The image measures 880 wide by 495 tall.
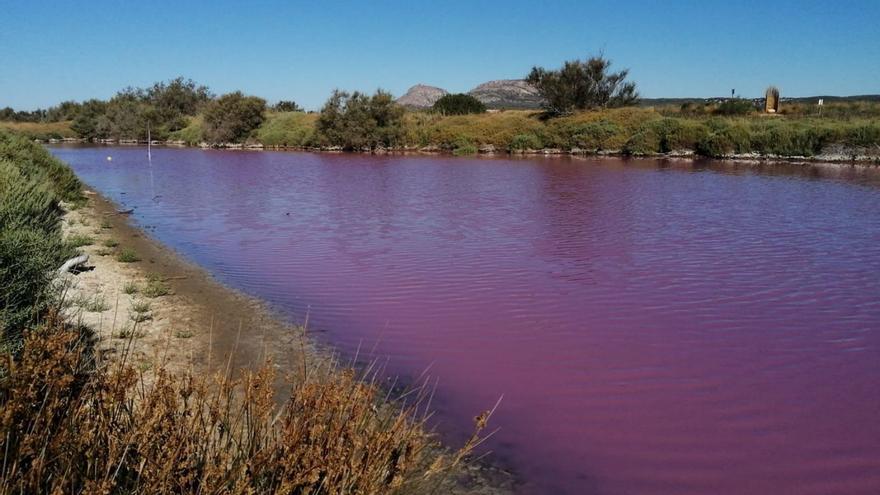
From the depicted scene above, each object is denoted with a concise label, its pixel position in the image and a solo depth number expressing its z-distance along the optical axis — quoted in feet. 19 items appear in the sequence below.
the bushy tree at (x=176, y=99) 255.50
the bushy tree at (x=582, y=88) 180.04
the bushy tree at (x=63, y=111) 311.35
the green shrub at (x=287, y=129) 188.03
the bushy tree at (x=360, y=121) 170.71
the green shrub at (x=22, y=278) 13.80
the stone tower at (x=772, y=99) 167.53
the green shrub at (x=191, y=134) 212.64
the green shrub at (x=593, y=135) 150.82
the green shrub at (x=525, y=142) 158.30
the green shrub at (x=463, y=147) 157.58
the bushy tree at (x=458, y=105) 228.22
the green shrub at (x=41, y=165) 43.72
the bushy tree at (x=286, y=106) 267.04
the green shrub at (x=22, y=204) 17.98
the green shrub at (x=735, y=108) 165.17
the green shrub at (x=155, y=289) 25.82
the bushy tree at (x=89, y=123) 248.32
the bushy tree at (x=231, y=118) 203.62
